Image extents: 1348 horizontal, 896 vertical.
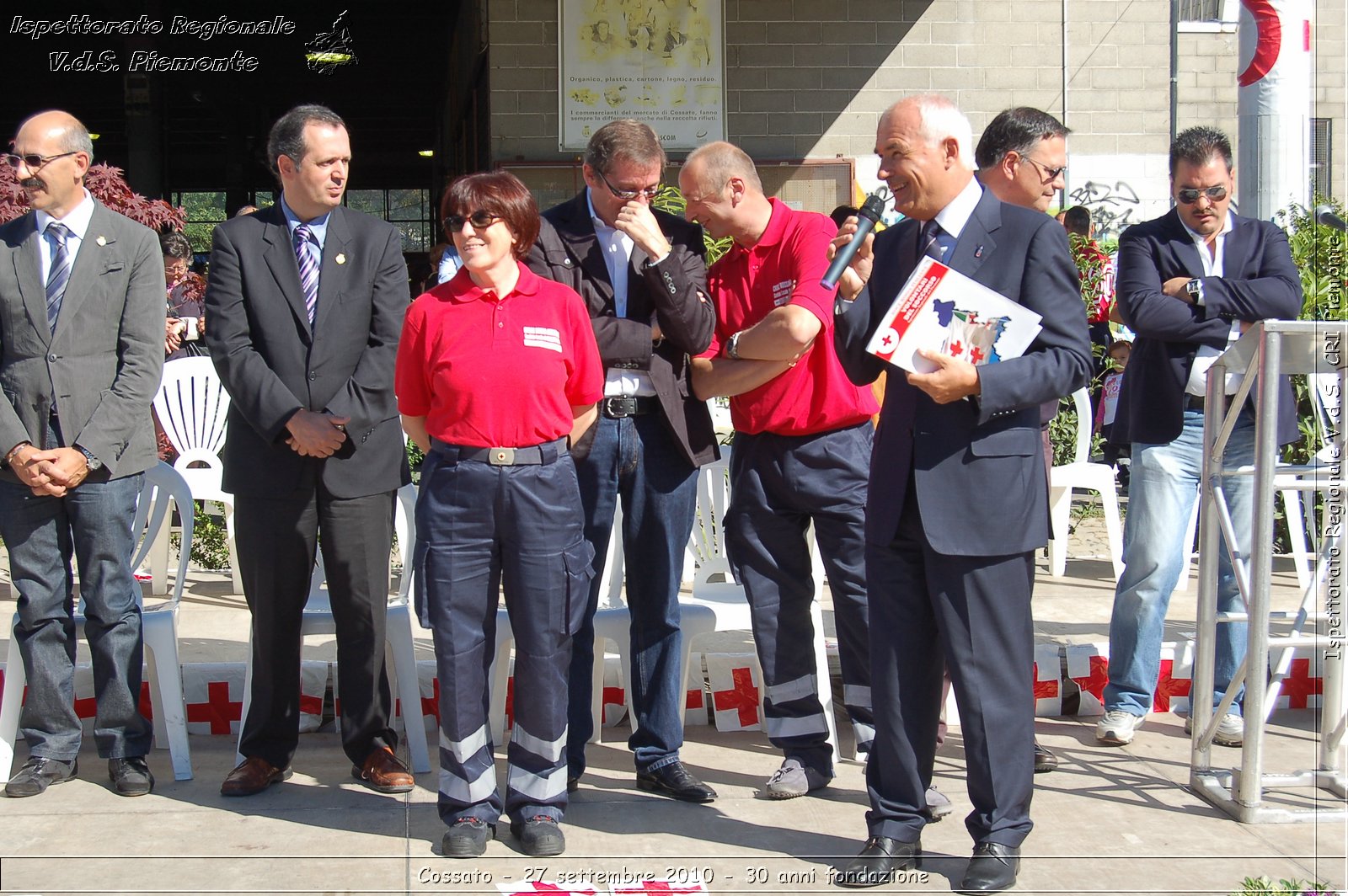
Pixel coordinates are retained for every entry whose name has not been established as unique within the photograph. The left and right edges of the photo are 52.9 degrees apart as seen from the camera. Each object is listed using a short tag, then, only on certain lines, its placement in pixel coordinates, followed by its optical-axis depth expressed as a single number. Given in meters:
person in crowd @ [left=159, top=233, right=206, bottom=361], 8.27
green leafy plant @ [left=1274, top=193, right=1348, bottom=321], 7.55
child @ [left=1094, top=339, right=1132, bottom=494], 7.42
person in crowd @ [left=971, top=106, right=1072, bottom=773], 4.16
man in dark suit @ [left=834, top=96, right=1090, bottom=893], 3.32
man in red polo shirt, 3.99
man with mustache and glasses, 4.05
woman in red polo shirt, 3.57
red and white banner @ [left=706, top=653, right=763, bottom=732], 4.81
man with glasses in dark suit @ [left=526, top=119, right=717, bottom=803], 3.90
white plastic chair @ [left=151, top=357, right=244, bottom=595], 6.73
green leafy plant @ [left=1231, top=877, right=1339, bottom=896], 2.87
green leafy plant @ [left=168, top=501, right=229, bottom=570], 7.54
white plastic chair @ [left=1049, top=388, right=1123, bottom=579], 6.82
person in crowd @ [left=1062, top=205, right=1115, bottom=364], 7.98
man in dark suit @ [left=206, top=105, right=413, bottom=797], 4.05
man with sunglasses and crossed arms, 4.40
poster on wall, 11.80
